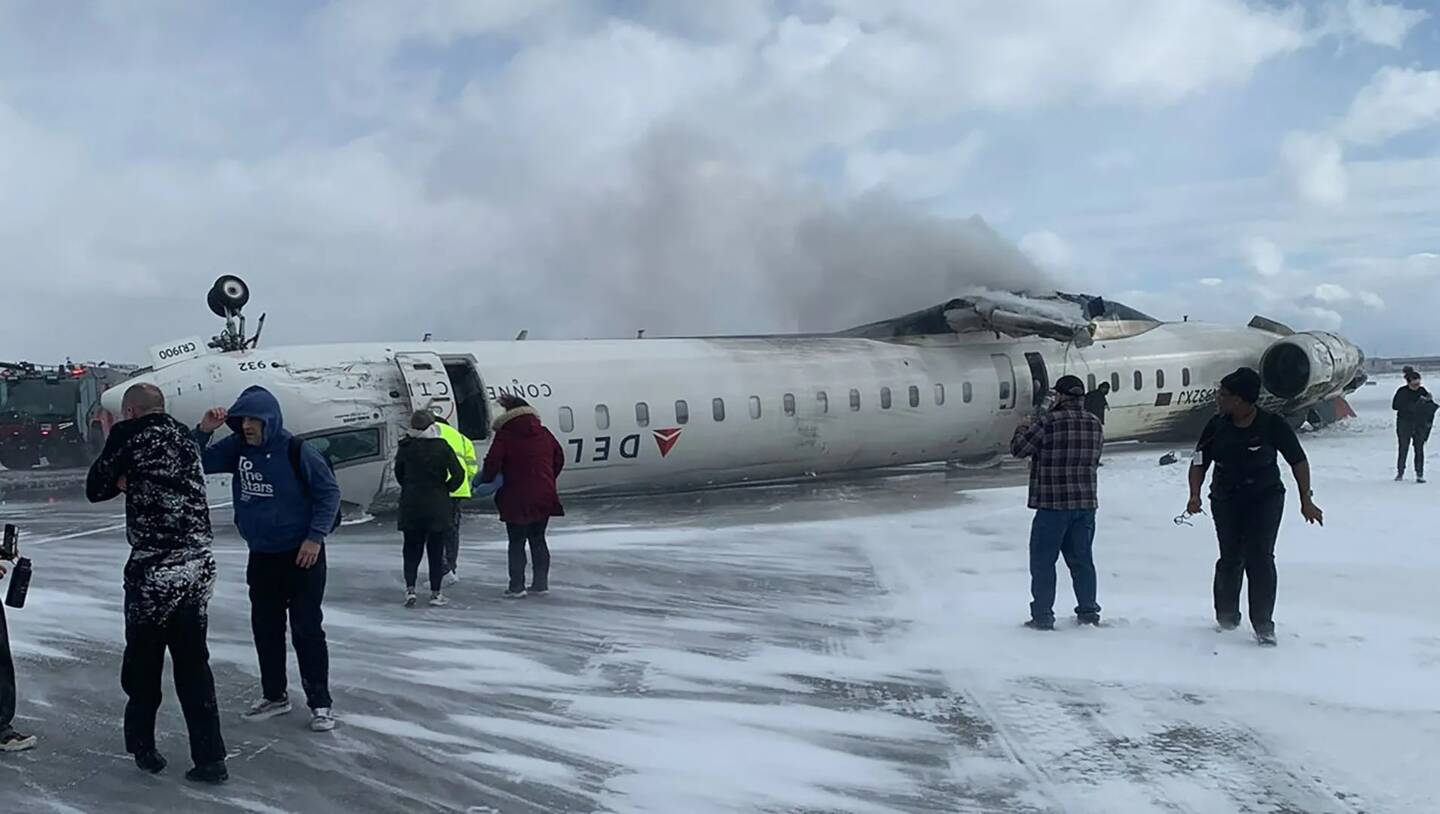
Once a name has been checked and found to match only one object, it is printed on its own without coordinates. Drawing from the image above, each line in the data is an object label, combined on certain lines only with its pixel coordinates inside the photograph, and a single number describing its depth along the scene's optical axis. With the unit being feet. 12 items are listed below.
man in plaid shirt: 24.38
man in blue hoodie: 18.30
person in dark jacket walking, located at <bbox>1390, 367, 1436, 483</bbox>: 47.93
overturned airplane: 44.75
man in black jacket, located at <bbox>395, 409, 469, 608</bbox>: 28.63
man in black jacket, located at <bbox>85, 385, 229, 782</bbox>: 16.03
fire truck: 88.48
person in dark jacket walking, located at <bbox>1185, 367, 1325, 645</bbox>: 22.62
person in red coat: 29.63
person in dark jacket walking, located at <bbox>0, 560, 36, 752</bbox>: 17.35
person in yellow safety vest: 31.89
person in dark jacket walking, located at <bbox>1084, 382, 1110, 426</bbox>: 60.27
